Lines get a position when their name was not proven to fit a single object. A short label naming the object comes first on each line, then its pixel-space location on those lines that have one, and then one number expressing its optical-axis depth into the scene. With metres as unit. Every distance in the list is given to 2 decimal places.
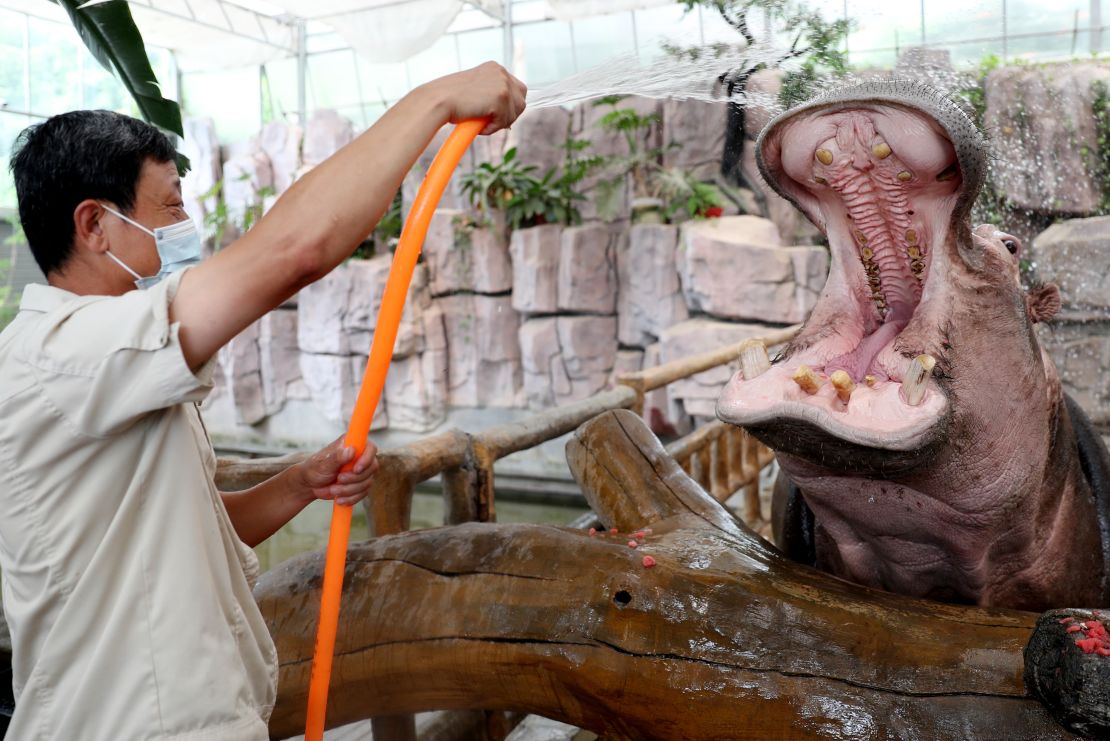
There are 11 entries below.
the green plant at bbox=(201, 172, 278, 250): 12.28
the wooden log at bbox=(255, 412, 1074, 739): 1.07
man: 0.85
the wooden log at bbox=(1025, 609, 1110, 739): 0.94
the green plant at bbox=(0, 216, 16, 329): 12.52
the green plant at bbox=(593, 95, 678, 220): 10.91
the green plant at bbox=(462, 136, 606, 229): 10.95
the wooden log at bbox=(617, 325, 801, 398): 3.61
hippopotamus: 1.25
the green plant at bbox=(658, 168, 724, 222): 10.16
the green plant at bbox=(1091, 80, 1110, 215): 7.95
